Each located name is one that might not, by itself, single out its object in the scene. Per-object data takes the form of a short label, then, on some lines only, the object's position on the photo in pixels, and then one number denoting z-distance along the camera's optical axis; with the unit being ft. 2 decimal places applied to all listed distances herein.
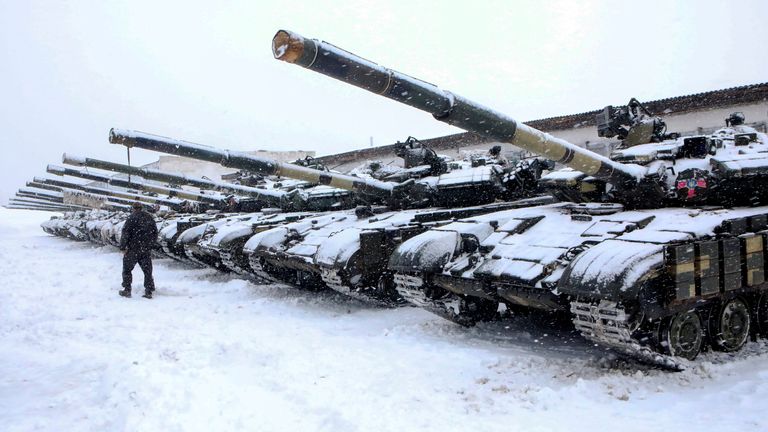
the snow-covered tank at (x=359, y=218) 24.59
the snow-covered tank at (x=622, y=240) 14.92
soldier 32.32
